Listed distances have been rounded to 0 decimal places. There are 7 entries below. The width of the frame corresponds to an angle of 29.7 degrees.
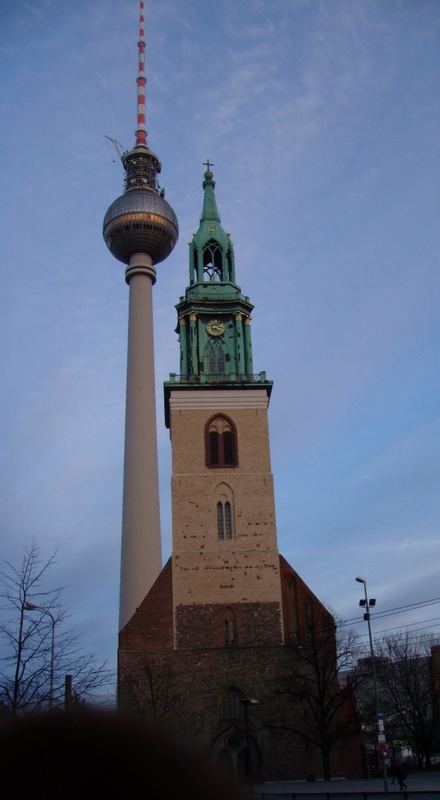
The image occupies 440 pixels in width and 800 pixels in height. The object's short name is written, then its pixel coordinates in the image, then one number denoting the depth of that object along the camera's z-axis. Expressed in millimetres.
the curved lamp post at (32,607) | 22719
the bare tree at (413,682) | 54344
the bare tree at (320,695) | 39000
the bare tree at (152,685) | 38625
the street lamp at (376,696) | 29781
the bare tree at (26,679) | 21041
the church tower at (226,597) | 40125
